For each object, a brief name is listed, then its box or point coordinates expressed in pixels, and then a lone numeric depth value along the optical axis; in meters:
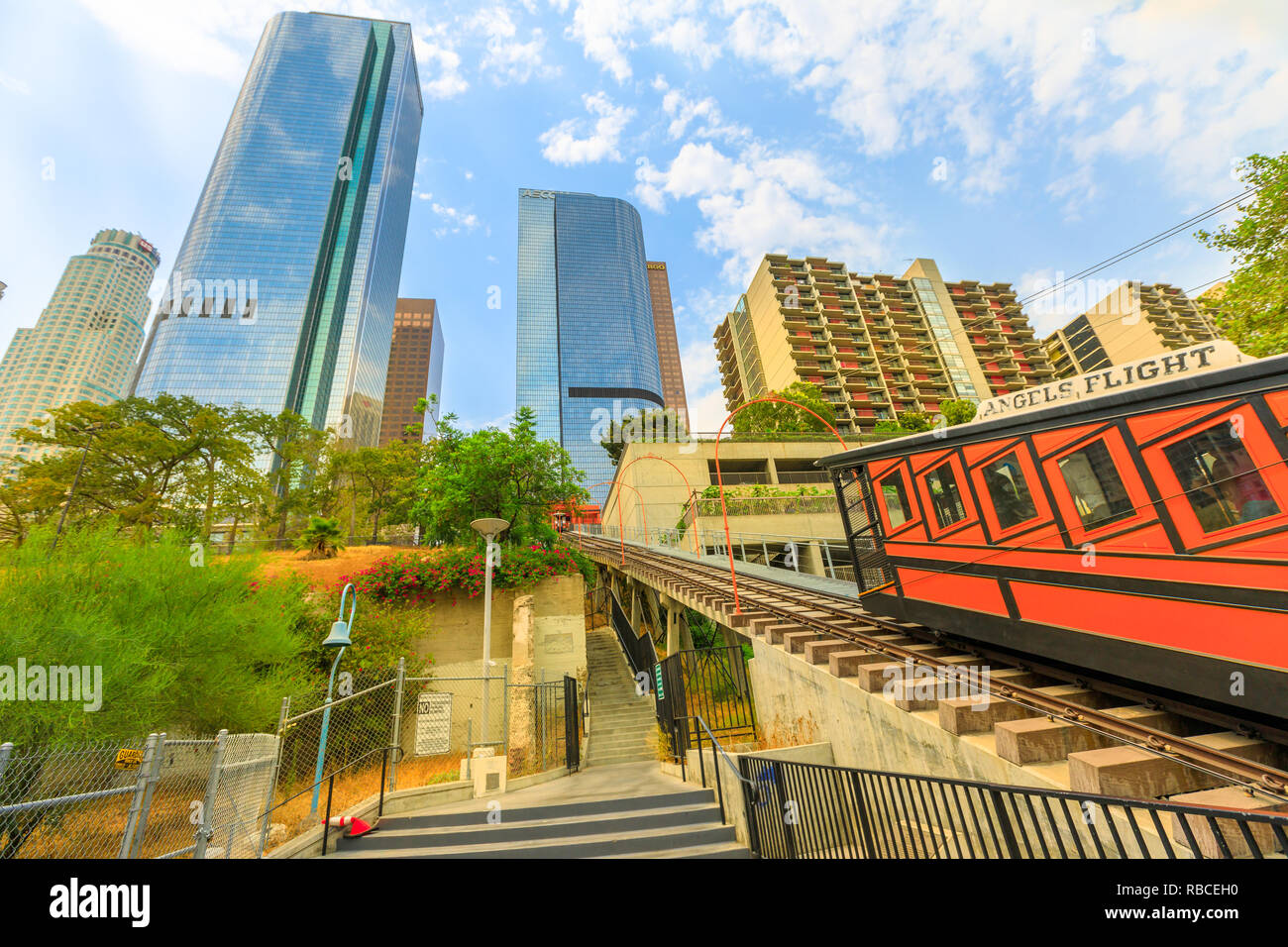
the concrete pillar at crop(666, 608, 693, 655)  17.53
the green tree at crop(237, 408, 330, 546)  34.50
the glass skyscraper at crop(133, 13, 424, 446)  79.94
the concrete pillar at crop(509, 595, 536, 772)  13.44
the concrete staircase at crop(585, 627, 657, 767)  14.43
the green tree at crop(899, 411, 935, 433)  51.62
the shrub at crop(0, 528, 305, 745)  7.30
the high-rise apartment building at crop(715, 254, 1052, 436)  63.25
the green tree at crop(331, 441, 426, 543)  39.41
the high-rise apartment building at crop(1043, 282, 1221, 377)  71.06
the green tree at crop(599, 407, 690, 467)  43.56
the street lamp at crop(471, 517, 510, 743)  11.69
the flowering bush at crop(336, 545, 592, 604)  17.80
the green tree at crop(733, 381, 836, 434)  48.94
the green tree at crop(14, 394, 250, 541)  23.73
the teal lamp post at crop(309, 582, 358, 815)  7.70
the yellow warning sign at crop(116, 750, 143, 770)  5.80
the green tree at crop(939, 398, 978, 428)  52.44
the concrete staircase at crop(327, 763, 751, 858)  6.45
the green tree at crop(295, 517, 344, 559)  22.92
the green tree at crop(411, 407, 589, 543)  21.47
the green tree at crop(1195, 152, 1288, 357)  13.84
